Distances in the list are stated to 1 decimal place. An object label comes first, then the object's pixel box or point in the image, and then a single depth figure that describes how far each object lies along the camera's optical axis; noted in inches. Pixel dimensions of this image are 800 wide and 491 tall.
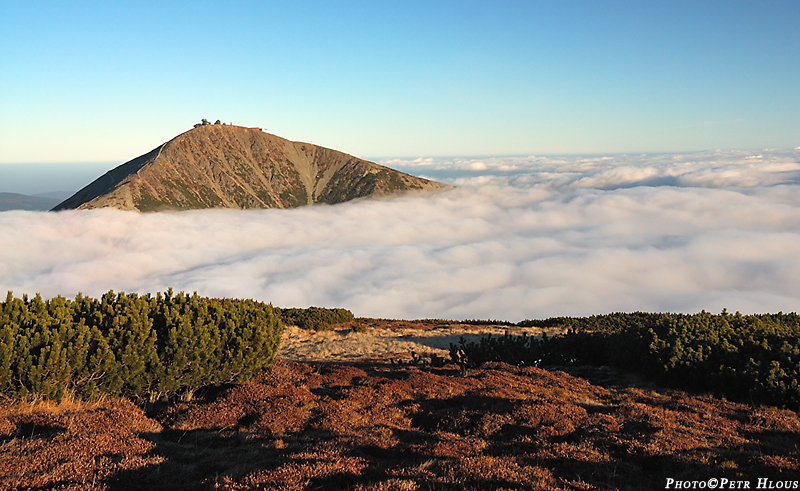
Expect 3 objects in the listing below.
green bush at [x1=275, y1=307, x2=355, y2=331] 1260.2
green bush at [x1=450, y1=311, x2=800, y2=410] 522.0
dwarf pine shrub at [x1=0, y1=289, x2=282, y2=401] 374.0
